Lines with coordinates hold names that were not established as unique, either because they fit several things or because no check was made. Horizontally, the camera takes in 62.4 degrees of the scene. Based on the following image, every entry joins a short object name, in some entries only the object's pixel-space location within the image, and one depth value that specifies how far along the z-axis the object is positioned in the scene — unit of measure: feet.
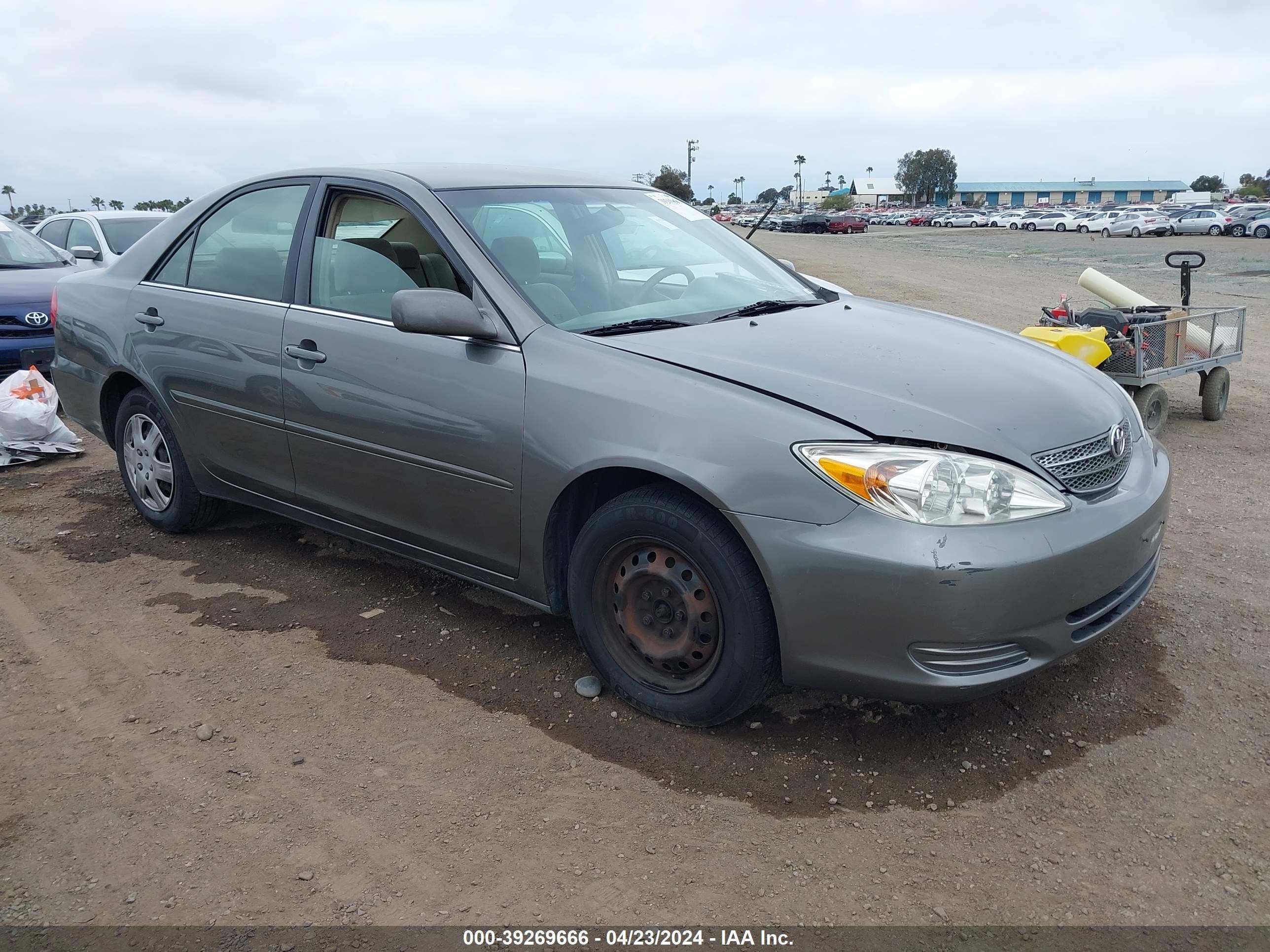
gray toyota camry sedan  9.03
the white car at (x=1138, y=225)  156.72
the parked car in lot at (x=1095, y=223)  173.06
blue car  28.04
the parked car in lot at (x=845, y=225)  208.33
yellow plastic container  20.22
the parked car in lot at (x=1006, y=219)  217.15
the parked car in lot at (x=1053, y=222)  189.06
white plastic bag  21.90
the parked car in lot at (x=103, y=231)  37.81
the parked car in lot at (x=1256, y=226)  137.80
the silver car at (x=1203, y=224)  147.95
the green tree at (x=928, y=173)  482.69
